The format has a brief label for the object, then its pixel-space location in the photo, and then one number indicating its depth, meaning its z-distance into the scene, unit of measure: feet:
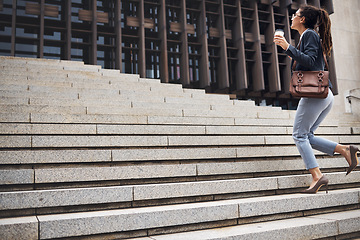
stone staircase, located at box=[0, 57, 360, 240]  7.36
